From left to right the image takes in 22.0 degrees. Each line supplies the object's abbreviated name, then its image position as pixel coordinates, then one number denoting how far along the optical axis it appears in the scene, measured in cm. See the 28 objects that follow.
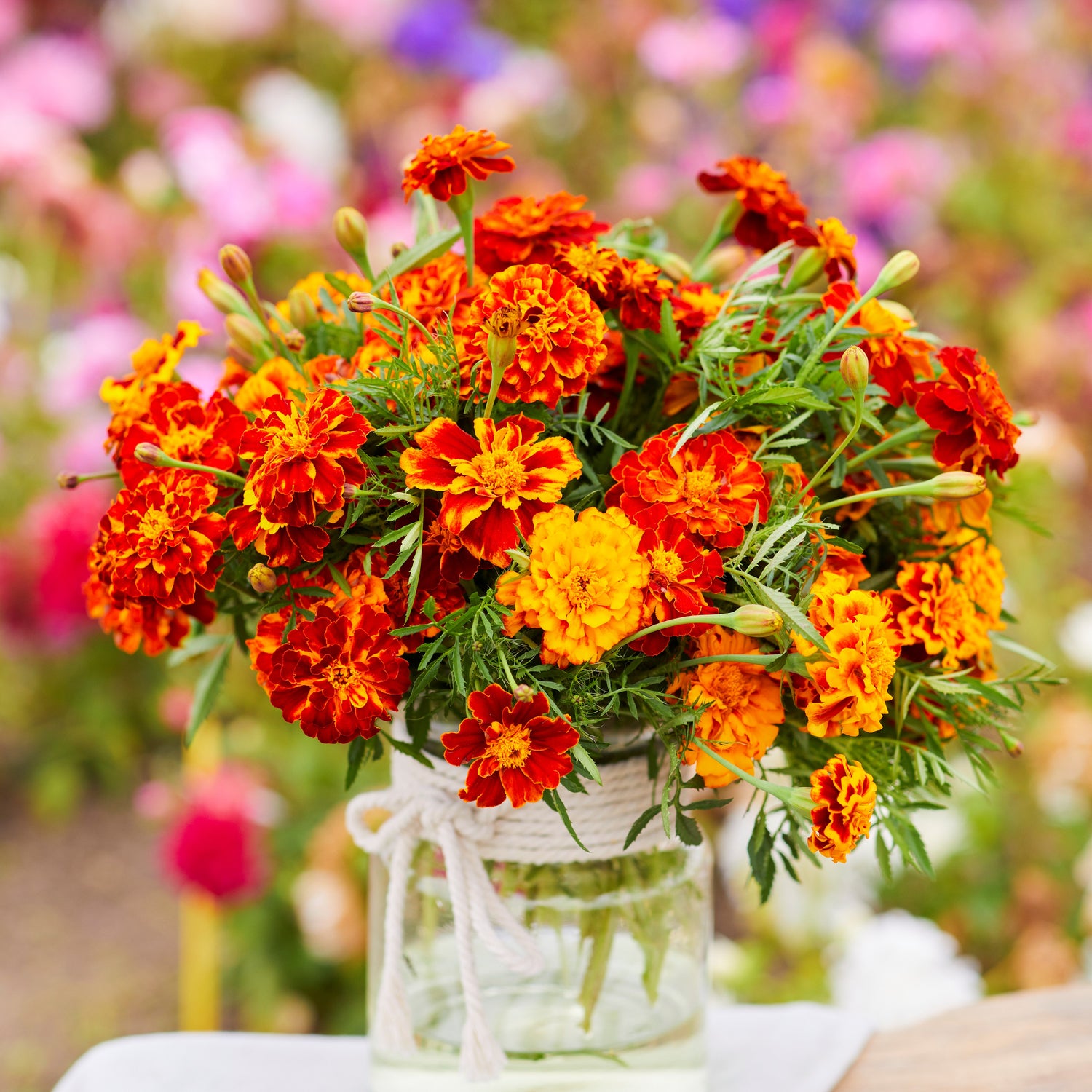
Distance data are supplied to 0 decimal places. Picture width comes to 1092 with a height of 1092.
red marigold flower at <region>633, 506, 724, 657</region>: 82
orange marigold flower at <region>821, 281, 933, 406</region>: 87
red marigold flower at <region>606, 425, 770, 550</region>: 83
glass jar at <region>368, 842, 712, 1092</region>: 94
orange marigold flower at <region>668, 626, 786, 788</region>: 85
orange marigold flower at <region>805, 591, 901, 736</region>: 82
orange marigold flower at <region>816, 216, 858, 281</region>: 90
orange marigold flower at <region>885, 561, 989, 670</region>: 87
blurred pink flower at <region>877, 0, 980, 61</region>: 331
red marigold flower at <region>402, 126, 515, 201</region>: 86
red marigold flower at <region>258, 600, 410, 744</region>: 83
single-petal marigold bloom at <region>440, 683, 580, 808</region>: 82
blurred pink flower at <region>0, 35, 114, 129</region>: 303
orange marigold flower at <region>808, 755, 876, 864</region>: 82
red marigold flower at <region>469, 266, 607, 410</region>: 83
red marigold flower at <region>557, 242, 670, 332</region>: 86
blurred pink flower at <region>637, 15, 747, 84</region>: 292
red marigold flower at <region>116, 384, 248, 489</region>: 86
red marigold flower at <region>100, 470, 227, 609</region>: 83
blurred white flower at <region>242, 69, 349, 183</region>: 272
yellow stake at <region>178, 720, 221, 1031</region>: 193
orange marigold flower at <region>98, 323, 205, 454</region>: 89
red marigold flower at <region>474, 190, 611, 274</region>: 88
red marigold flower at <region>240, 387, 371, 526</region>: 82
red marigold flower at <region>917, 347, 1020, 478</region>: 85
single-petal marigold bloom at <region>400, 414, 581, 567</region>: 82
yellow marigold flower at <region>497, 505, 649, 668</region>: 81
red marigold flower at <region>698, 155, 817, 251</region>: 91
